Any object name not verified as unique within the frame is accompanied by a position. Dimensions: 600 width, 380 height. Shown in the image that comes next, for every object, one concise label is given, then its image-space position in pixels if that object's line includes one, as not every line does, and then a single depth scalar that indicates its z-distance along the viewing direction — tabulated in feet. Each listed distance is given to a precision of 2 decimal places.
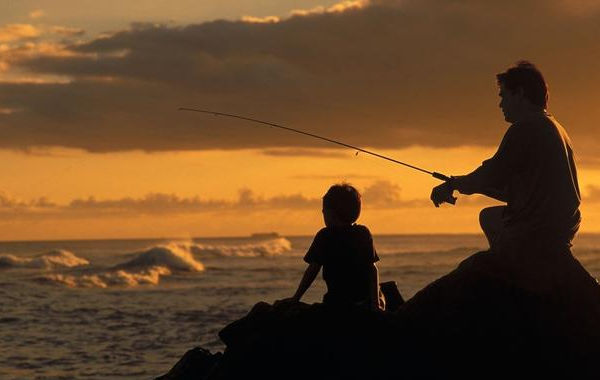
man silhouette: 45.19
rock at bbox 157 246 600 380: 45.42
